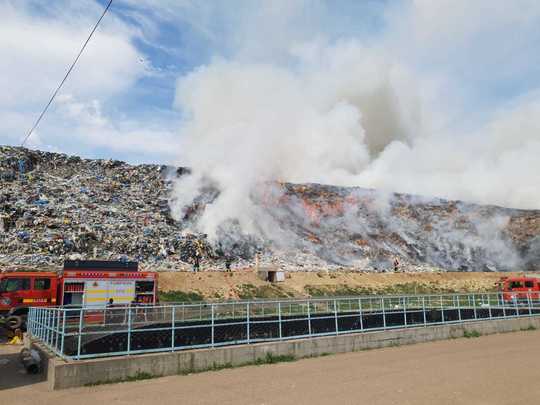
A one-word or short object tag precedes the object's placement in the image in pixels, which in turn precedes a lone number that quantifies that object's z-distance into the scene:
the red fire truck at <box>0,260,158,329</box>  18.55
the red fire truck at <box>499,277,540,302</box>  29.28
